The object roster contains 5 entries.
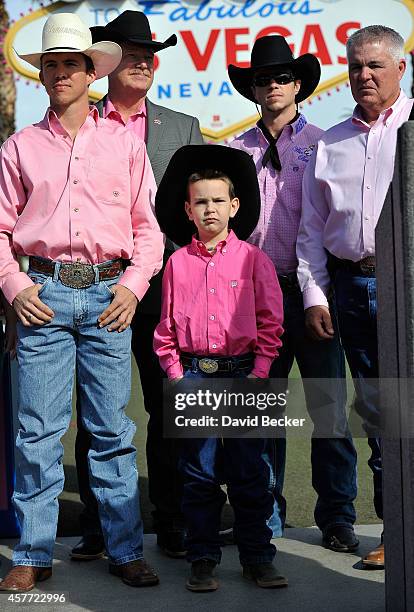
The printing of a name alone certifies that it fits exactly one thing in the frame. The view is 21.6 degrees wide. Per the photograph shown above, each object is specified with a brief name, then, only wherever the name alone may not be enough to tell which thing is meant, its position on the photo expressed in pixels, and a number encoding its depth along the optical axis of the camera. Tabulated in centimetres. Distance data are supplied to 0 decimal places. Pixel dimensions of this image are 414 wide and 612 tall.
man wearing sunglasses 423
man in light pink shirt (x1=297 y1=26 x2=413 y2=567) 394
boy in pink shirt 368
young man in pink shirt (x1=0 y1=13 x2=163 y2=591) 368
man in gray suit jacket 412
